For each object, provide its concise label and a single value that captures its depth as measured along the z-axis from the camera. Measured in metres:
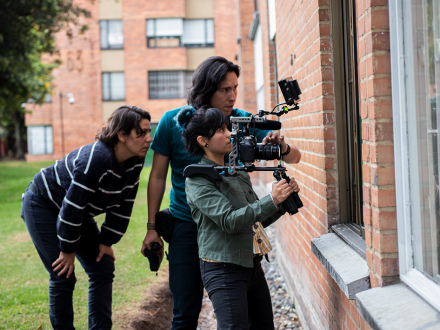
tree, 11.73
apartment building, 27.92
